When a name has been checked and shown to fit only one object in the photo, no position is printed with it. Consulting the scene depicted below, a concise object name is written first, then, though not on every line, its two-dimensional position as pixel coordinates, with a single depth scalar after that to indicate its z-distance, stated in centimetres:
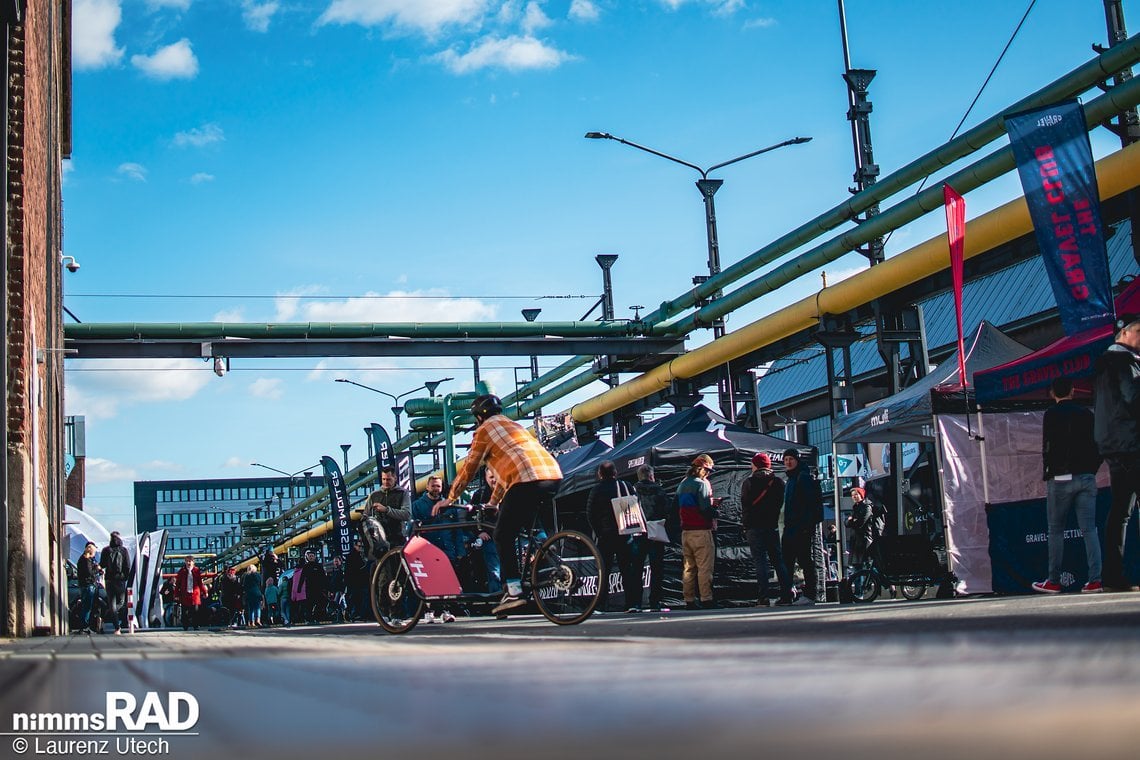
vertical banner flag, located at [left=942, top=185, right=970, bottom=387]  1383
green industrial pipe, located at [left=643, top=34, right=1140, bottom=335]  1769
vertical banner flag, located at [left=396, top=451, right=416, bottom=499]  2966
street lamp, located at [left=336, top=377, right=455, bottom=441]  4928
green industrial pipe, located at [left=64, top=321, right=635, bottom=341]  3073
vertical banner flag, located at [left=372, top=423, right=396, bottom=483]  3369
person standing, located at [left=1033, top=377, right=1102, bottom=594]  1120
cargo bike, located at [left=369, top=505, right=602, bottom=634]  891
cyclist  888
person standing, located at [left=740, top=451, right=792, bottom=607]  1480
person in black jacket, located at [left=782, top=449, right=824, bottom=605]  1478
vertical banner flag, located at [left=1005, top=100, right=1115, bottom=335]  1205
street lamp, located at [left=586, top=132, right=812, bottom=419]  2727
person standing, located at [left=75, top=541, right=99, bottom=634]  2475
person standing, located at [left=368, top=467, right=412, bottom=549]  1454
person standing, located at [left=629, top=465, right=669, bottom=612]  1553
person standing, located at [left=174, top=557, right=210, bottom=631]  3356
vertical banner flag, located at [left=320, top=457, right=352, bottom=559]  3841
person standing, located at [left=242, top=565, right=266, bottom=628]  3312
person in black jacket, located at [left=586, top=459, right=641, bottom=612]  1403
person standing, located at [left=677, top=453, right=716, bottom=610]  1462
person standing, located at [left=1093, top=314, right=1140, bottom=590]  1019
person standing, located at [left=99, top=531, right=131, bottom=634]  2389
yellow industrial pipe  1627
